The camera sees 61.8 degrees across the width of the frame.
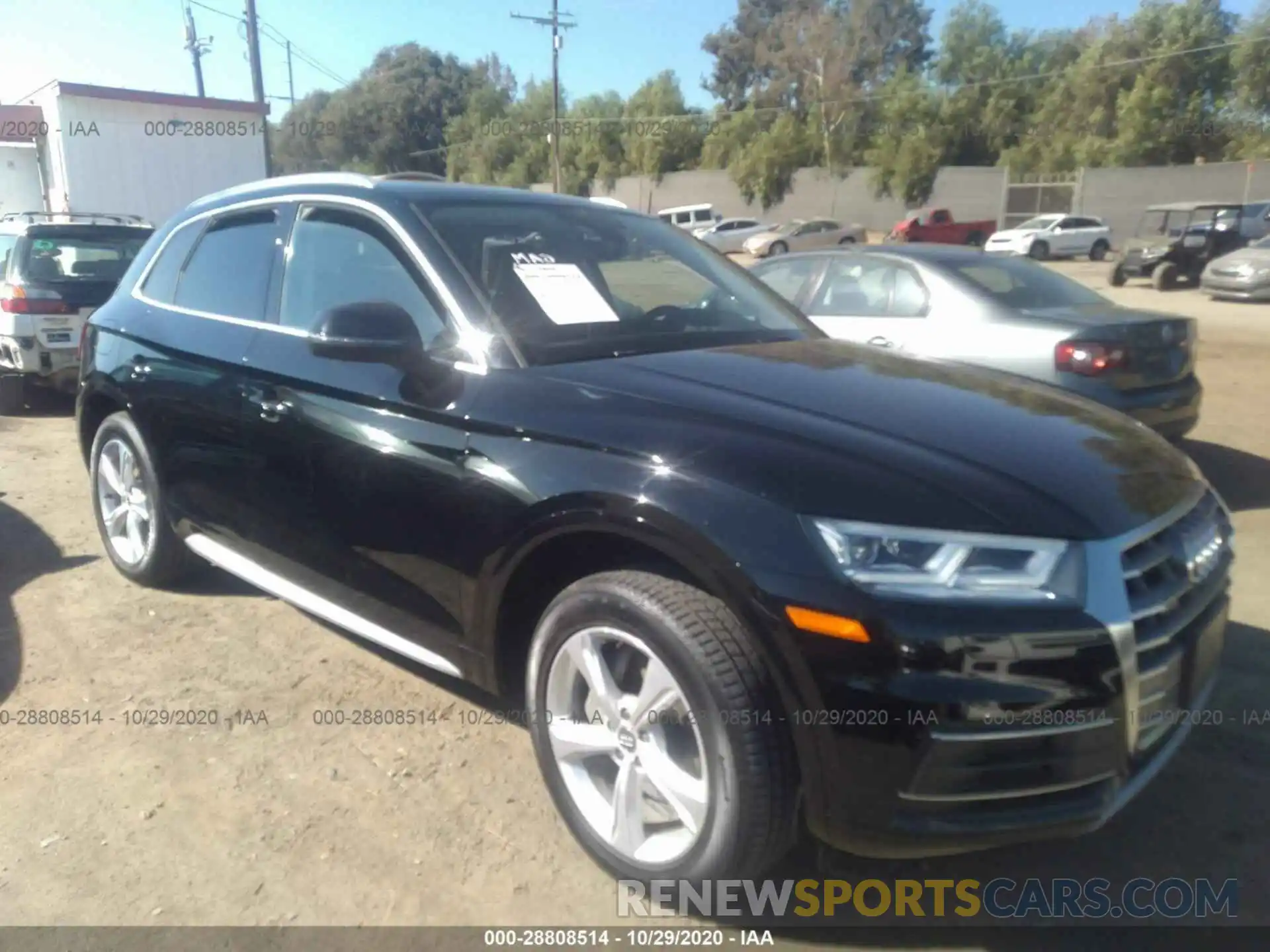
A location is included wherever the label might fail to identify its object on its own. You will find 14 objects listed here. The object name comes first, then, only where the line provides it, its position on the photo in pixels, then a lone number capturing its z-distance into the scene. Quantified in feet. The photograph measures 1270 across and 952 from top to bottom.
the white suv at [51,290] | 28.50
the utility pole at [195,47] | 151.23
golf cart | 74.08
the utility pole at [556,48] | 147.13
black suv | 7.11
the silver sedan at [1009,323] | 18.97
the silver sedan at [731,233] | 129.80
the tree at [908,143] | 146.61
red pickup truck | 118.93
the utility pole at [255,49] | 89.30
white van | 141.18
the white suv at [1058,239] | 109.60
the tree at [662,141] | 186.70
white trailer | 64.03
